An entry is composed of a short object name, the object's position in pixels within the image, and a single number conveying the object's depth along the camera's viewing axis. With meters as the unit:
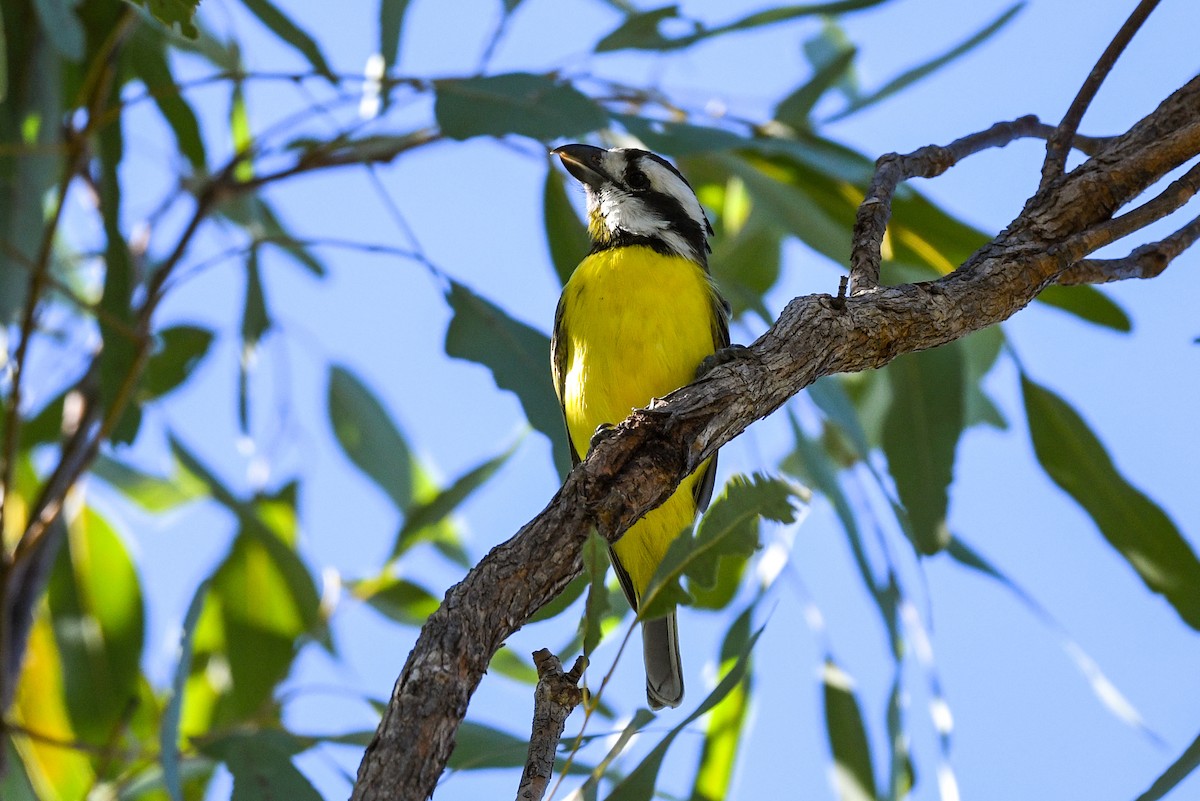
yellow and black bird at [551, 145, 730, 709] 5.65
